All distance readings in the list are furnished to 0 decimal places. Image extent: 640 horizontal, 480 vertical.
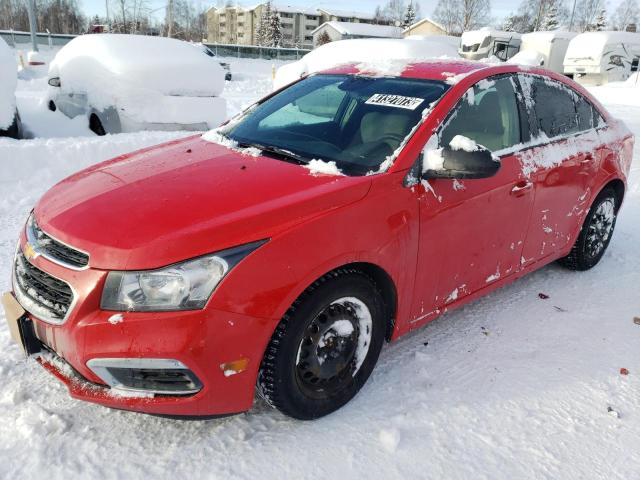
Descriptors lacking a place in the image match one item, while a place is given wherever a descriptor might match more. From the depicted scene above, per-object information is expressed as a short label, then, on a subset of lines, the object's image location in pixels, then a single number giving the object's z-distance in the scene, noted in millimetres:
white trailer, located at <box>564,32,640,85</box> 21156
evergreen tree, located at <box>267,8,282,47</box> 63562
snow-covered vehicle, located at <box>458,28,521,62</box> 25141
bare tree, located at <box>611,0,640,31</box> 69000
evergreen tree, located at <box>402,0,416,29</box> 76938
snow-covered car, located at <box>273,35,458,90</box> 10992
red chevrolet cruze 1964
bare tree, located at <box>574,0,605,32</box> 66875
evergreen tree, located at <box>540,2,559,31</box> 57250
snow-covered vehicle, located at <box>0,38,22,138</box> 6032
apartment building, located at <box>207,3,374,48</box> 92500
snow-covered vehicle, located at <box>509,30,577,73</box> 24609
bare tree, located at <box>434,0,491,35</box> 61000
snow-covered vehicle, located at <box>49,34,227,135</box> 6820
